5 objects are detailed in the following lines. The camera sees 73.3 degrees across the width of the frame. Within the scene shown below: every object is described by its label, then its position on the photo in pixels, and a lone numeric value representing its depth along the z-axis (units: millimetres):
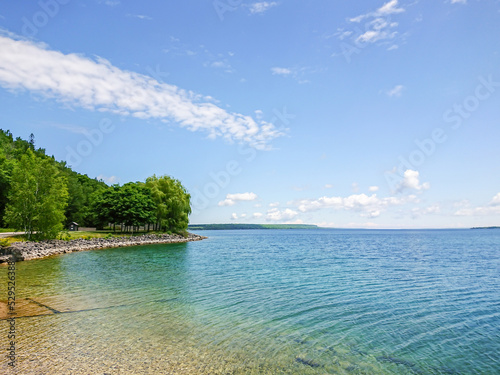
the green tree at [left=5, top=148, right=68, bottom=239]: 46875
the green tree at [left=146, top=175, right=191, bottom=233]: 82250
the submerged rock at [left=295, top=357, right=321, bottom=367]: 10164
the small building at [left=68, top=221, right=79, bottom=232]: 84312
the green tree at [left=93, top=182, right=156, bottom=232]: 77000
